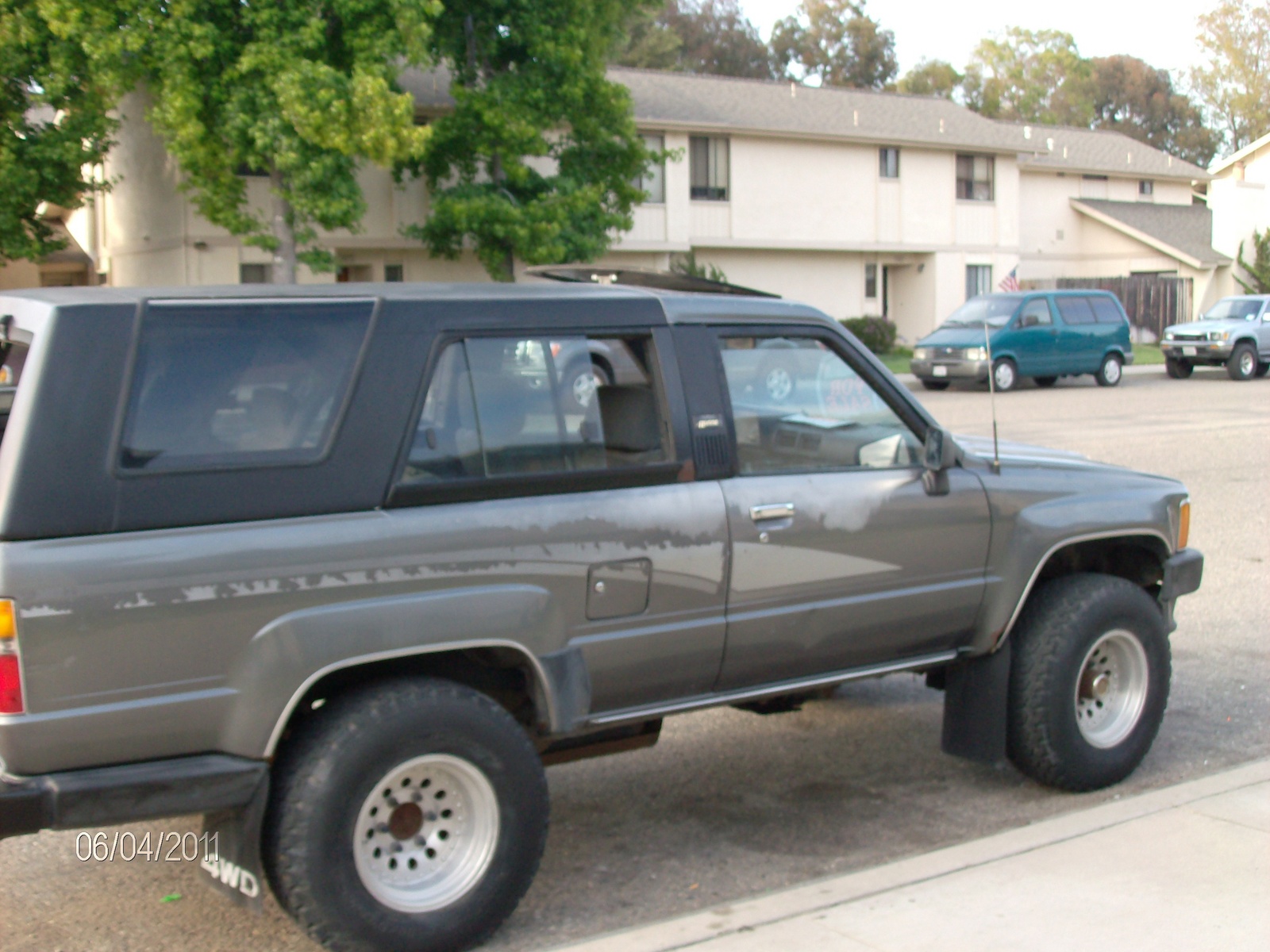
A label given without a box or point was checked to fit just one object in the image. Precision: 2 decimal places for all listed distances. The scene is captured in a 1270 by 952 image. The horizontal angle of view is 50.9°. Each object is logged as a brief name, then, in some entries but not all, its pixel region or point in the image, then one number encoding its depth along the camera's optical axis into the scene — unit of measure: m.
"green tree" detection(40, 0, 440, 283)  20.38
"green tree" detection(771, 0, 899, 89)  69.94
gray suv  3.42
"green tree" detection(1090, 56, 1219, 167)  81.56
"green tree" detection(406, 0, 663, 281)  24.66
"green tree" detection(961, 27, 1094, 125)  77.06
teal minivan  25.08
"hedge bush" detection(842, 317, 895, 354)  35.34
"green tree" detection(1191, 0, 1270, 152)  75.88
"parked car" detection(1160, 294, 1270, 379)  28.36
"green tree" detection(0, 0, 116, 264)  21.33
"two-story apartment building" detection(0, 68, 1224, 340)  27.75
